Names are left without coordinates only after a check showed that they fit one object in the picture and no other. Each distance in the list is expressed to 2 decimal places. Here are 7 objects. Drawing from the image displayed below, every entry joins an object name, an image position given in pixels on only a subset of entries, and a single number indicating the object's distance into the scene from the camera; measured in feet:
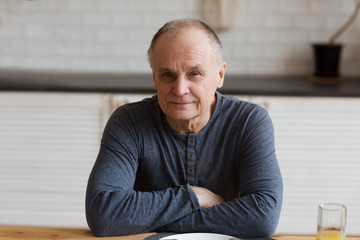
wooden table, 5.44
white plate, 5.31
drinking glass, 4.90
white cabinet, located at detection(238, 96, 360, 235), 9.15
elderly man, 5.83
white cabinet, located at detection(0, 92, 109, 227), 9.36
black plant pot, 9.95
